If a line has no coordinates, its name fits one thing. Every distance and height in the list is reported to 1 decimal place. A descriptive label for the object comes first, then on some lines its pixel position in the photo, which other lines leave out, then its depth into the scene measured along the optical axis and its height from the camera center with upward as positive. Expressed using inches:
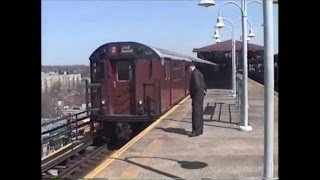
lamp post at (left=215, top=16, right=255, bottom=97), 759.2 +124.9
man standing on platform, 376.2 +5.8
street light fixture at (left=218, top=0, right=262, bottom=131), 415.3 +2.3
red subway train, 534.9 +16.2
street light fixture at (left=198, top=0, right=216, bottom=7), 454.6 +98.8
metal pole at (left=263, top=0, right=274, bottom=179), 225.5 +5.4
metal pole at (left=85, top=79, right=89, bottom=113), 519.5 +10.7
